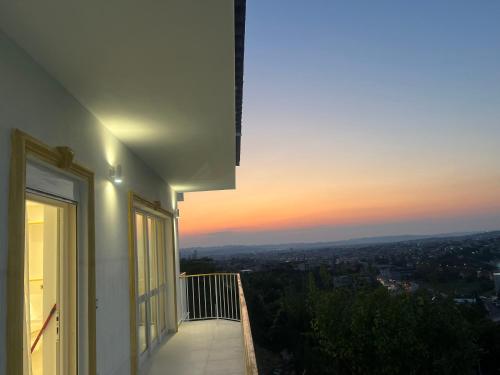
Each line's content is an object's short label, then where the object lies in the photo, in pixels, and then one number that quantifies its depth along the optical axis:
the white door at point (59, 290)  3.33
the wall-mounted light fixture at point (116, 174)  4.37
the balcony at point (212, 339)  5.02
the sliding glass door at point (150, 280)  5.92
